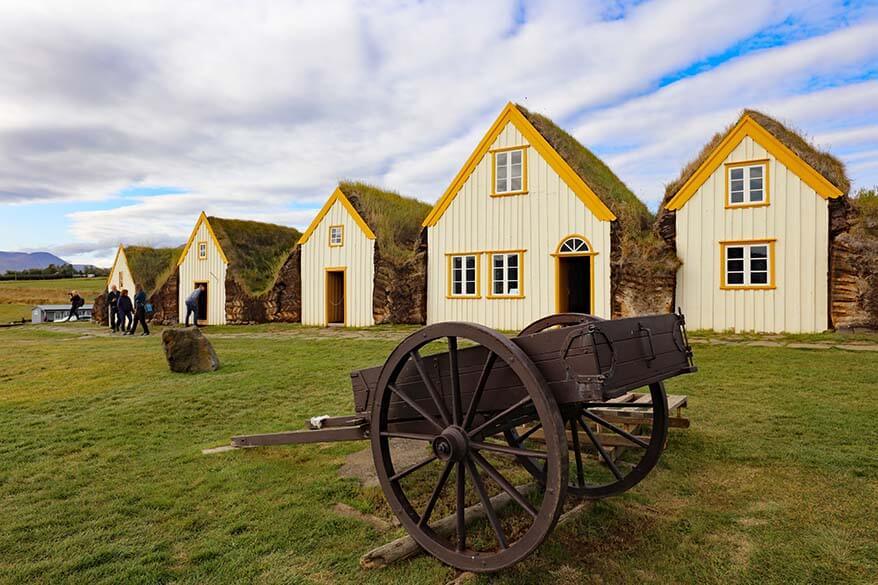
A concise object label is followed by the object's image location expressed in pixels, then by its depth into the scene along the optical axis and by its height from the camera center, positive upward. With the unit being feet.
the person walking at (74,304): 98.58 -1.39
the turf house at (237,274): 81.71 +3.33
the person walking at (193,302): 76.28 -0.81
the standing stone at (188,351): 35.78 -3.39
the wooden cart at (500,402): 9.37 -2.04
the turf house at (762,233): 51.83 +5.93
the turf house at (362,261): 71.51 +4.43
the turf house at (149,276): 93.97 +3.47
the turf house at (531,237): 58.08 +6.29
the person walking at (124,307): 71.67 -1.37
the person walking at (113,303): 77.82 -0.96
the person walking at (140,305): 72.77 -1.15
